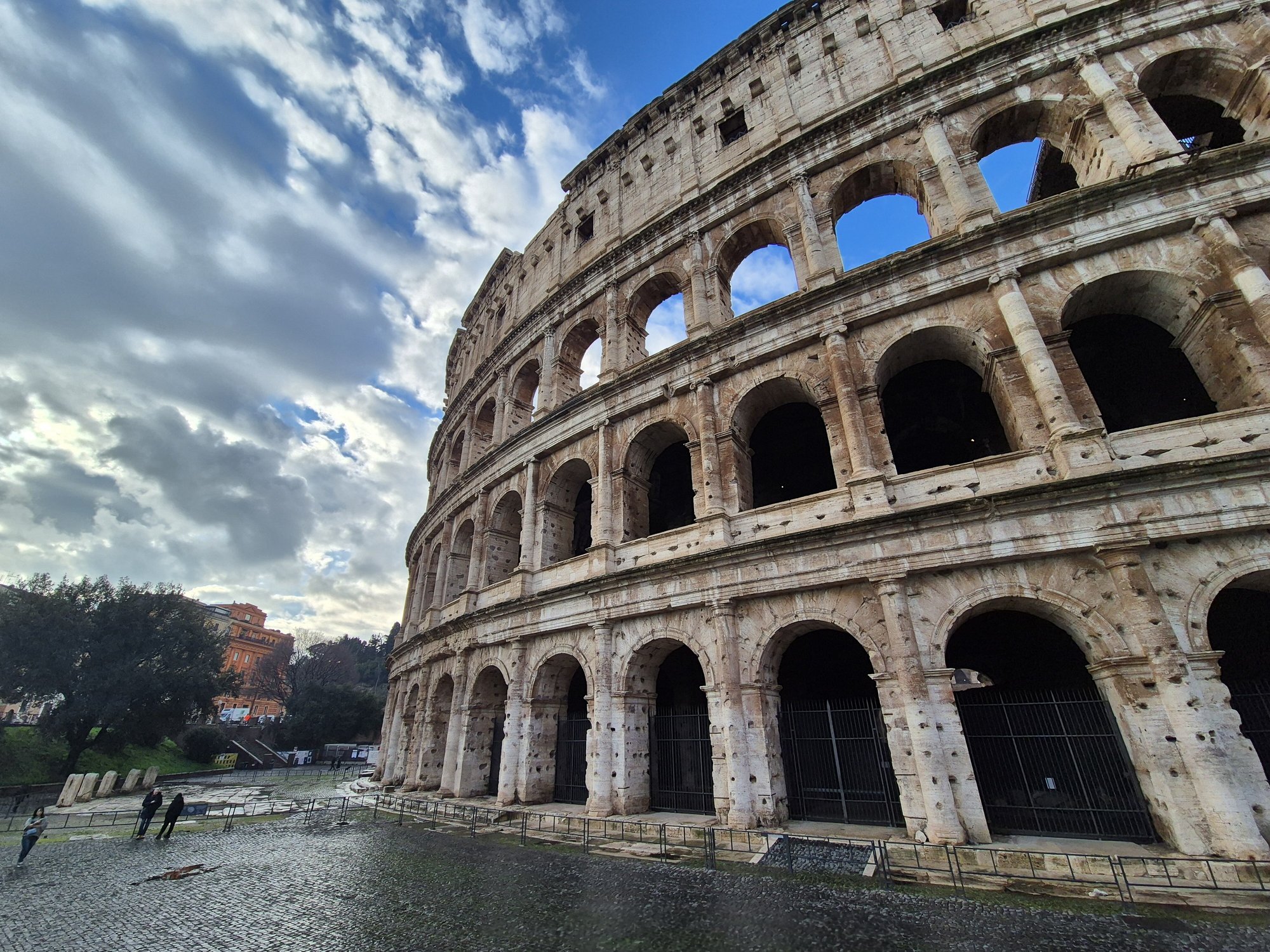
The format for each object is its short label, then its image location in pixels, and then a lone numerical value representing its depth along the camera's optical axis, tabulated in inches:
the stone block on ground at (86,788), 810.0
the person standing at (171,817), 465.1
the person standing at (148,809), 464.8
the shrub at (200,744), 1312.7
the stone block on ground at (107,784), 877.2
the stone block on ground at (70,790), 776.9
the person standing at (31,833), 375.9
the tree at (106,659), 1061.1
